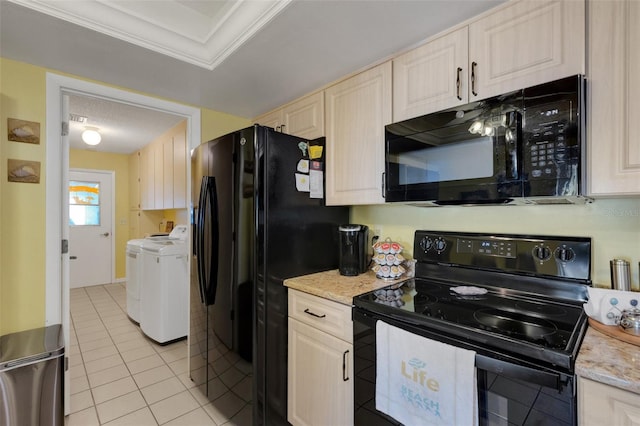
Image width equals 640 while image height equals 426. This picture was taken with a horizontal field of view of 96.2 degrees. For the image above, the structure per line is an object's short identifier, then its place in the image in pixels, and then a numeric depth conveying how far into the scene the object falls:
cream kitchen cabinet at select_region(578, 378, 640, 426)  0.69
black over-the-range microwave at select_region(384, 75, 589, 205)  0.96
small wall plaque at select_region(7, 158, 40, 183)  1.65
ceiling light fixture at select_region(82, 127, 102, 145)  3.34
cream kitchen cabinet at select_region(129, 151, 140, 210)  4.86
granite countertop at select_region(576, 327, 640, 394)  0.69
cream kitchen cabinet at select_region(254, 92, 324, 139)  1.89
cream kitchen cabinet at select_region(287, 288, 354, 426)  1.33
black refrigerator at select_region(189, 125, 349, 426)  1.57
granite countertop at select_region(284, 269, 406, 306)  1.37
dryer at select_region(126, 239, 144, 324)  3.17
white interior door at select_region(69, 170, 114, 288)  4.90
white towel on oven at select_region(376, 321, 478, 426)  0.93
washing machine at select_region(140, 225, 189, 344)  2.80
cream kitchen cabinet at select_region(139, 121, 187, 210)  3.10
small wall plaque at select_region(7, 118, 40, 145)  1.64
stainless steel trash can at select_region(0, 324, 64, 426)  1.39
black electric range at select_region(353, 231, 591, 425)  0.82
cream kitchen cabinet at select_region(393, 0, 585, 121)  1.01
